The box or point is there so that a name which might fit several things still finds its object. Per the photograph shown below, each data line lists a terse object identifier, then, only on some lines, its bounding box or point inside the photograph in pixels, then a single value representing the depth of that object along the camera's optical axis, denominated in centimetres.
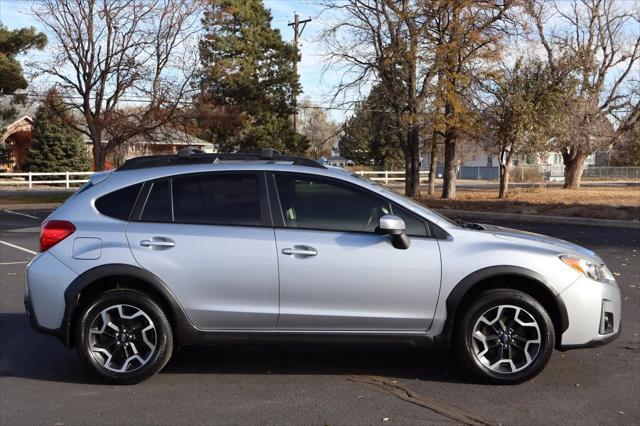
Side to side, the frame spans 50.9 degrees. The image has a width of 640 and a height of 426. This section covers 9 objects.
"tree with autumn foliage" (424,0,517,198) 2334
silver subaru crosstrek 502
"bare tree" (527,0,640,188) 3356
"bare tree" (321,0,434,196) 2375
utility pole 3772
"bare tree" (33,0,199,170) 2741
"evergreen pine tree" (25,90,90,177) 4769
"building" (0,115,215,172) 3112
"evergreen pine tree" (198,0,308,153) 4184
